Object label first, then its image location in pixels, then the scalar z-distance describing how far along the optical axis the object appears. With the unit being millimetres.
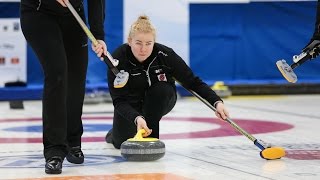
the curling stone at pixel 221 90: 14014
